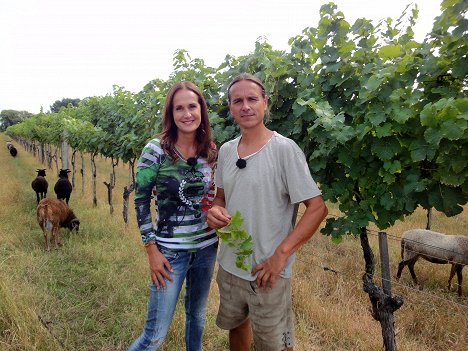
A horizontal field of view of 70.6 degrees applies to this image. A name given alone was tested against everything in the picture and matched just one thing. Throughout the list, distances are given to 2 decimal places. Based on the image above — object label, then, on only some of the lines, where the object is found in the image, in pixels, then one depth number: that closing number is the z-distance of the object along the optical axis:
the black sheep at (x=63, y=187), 9.67
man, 1.83
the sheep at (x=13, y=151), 30.52
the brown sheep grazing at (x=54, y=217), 6.55
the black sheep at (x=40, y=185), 10.27
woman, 2.15
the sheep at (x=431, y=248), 5.55
